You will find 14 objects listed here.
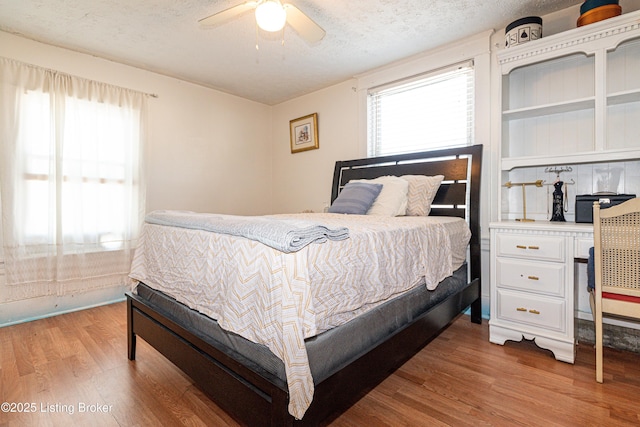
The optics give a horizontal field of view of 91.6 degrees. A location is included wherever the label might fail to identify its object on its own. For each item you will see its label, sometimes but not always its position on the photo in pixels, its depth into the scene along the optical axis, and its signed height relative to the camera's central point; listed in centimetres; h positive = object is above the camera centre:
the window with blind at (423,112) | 299 +104
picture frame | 420 +110
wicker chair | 164 -28
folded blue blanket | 114 -8
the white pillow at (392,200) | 268 +10
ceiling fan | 191 +130
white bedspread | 108 -30
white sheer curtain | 267 +31
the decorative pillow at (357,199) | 274 +11
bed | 115 -63
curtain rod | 268 +131
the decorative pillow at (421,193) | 272 +16
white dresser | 197 -48
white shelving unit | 201 +47
